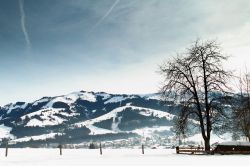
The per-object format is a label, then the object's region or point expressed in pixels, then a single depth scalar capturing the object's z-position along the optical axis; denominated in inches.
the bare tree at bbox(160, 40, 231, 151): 1058.5
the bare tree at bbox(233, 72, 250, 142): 1107.4
